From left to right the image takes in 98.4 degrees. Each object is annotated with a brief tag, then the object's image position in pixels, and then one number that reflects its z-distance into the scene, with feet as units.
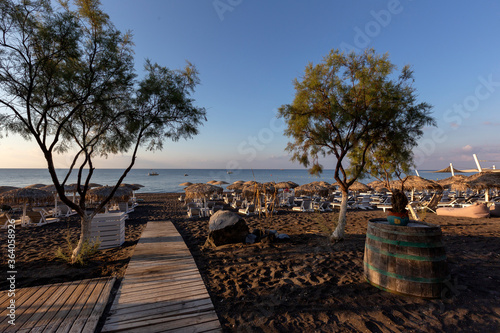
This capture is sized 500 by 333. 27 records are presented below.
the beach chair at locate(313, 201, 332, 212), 49.37
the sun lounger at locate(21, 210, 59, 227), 33.78
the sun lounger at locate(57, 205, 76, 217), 43.83
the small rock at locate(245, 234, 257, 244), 22.95
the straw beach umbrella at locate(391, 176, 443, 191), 49.25
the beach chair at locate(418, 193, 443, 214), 42.19
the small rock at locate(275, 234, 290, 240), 23.43
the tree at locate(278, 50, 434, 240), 20.55
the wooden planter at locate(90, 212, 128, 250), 22.09
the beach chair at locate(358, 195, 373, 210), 52.75
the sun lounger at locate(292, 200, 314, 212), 48.80
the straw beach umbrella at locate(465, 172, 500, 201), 44.14
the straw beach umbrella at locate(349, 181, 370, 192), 62.13
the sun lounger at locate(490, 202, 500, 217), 37.29
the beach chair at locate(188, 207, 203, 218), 43.11
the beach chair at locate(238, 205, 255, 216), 45.02
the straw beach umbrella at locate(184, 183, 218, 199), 44.91
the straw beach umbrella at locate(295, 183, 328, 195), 57.47
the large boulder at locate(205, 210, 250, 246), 22.68
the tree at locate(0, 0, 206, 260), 15.56
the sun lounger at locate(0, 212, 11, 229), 32.07
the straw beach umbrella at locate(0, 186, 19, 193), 44.27
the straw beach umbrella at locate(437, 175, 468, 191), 49.69
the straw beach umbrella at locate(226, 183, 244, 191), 64.49
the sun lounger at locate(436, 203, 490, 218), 36.25
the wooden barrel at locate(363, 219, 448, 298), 10.96
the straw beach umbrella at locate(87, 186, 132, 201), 38.91
